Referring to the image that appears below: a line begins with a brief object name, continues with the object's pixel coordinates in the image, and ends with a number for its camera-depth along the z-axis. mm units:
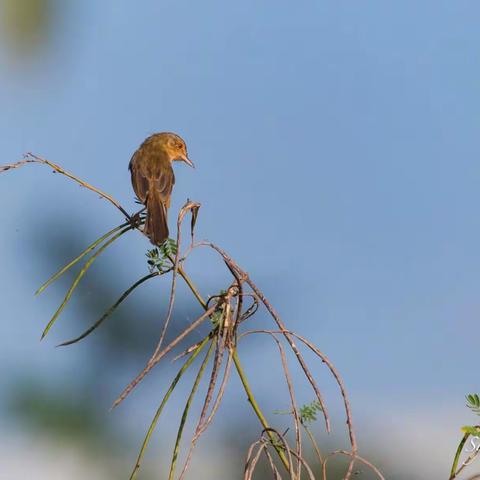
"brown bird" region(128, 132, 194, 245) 10992
